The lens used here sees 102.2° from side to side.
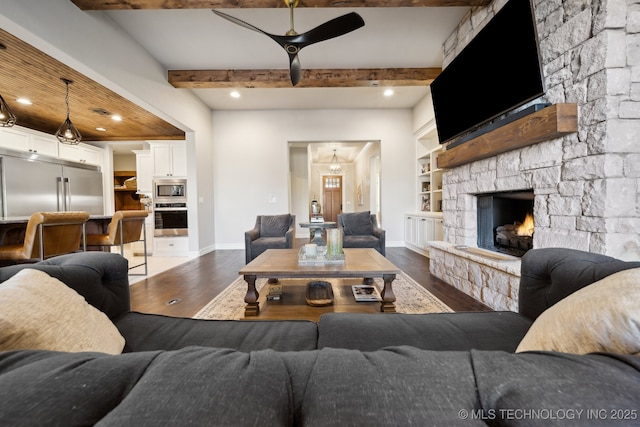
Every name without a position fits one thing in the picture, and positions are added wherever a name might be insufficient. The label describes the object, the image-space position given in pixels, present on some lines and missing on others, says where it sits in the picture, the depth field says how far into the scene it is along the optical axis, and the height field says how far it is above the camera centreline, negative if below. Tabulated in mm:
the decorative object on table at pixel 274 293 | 2191 -733
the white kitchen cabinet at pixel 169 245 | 5301 -715
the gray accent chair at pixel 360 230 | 3922 -398
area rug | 2277 -922
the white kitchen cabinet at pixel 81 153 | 5512 +1315
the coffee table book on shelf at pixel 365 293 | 2129 -753
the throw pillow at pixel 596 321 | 493 -260
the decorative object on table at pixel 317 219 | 4120 -186
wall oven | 5305 +70
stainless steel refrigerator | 4410 +508
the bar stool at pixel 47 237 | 2486 -258
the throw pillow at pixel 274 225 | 4426 -292
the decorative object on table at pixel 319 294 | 1986 -714
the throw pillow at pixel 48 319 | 625 -295
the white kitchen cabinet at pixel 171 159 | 5488 +1100
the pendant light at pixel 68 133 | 3493 +1076
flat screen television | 2020 +1243
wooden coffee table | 1973 -498
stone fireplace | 1631 +365
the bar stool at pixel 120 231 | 3428 -277
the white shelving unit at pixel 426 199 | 4664 +137
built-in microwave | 5324 +439
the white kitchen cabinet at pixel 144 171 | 5562 +857
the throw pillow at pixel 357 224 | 4387 -297
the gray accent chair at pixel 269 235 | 3787 -431
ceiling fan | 2201 +1576
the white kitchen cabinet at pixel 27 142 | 4547 +1343
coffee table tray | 2232 -458
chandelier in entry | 10412 +1676
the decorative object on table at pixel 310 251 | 2336 -395
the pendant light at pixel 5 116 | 2814 +1071
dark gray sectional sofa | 326 -262
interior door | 11859 +522
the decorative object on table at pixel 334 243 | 2363 -330
